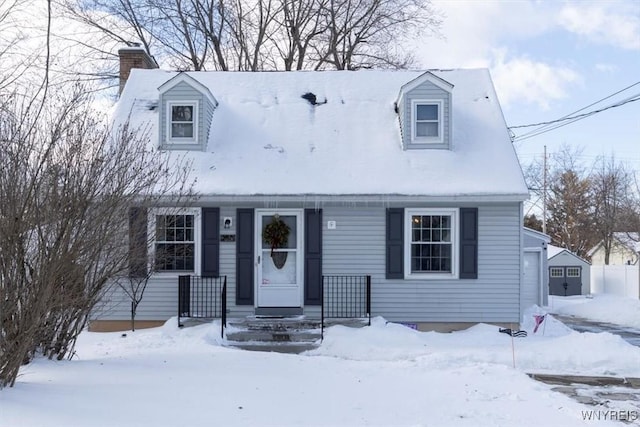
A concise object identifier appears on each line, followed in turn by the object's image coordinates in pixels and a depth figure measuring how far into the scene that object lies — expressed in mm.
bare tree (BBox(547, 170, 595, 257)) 40594
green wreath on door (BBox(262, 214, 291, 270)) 11398
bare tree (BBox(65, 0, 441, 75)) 23188
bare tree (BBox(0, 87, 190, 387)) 5684
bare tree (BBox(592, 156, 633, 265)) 39438
